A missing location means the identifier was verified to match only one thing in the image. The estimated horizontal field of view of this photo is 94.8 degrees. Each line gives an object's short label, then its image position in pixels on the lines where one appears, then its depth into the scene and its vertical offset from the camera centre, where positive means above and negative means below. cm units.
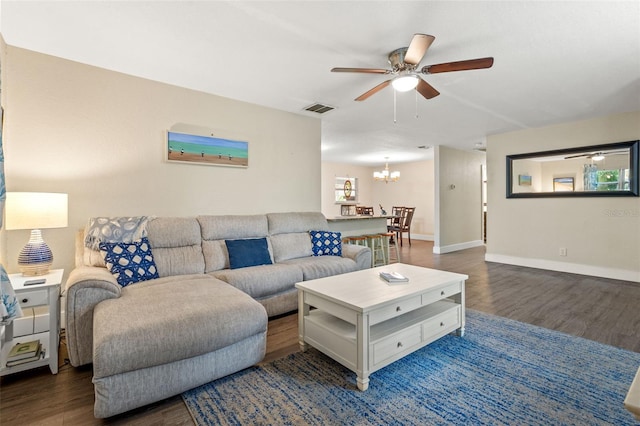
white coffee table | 173 -75
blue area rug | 148 -103
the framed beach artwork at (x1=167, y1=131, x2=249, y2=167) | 314 +71
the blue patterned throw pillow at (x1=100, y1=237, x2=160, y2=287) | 231 -40
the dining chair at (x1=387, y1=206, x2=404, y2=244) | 748 -28
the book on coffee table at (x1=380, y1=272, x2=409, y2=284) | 222 -51
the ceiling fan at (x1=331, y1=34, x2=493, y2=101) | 200 +111
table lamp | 197 -4
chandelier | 786 +99
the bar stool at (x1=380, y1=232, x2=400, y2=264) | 506 -49
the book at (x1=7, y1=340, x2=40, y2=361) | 186 -90
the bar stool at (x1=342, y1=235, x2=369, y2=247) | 464 -45
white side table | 184 -67
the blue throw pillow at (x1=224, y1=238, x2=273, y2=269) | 292 -42
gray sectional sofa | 147 -62
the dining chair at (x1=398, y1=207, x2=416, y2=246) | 758 -22
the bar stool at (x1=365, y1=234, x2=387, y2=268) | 491 -64
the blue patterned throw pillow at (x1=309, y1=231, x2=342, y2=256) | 359 -39
